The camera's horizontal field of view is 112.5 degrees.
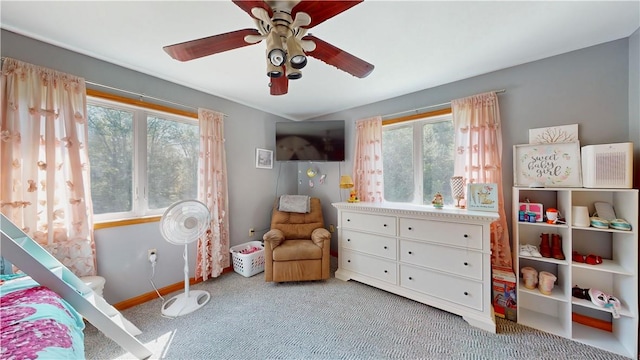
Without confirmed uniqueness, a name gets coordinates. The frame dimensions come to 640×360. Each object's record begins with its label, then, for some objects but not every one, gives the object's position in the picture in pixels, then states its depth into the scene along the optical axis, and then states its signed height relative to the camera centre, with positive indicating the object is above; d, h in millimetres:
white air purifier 1507 +77
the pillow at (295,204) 2996 -316
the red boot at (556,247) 1761 -588
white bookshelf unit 1521 -779
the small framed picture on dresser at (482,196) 1943 -167
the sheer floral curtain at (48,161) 1534 +190
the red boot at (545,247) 1816 -594
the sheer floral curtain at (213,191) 2521 -101
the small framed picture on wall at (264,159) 3223 +361
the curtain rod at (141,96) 1892 +892
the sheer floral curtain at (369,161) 2908 +274
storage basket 2680 -1020
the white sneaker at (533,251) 1805 -630
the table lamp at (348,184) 2840 -52
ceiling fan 951 +749
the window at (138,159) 1986 +264
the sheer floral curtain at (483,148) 2062 +307
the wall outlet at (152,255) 2178 -735
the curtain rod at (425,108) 2087 +852
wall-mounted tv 3121 +609
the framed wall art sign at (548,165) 1751 +109
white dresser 1822 -746
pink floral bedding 687 -518
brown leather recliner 2457 -885
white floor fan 1979 -441
